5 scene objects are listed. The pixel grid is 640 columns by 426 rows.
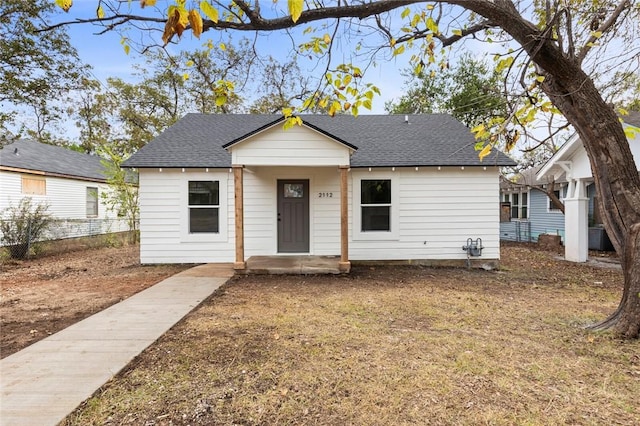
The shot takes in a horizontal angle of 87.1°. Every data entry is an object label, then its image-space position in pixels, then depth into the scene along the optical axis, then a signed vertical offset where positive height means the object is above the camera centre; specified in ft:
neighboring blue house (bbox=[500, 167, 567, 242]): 46.74 +0.21
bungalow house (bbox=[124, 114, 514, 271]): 29.55 +0.60
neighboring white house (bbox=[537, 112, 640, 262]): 33.01 +1.97
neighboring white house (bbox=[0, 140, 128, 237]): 44.55 +4.58
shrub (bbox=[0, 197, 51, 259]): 34.19 -1.46
